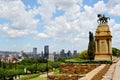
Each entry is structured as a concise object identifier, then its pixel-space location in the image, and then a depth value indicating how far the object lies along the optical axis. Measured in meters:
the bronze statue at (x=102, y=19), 21.88
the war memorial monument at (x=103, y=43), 21.07
